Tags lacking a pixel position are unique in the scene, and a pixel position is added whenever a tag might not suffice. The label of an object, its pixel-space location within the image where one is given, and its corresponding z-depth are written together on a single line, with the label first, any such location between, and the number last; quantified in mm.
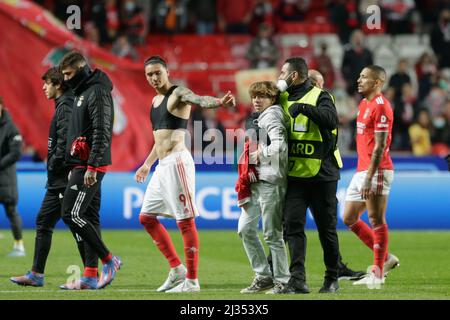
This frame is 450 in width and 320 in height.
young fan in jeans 9875
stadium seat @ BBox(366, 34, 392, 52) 25656
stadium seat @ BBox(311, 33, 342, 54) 26219
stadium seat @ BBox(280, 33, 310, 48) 26047
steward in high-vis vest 9875
